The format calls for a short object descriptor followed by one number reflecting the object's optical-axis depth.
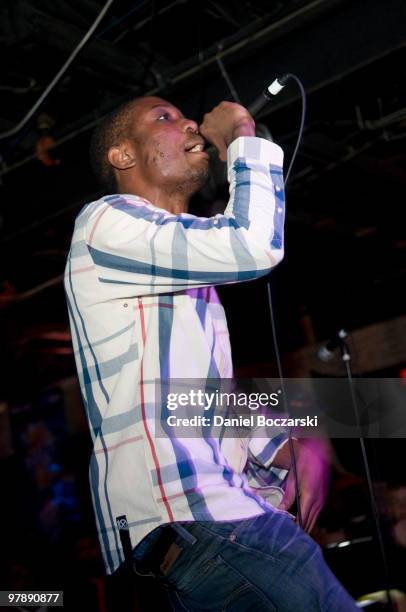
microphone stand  2.15
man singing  1.11
